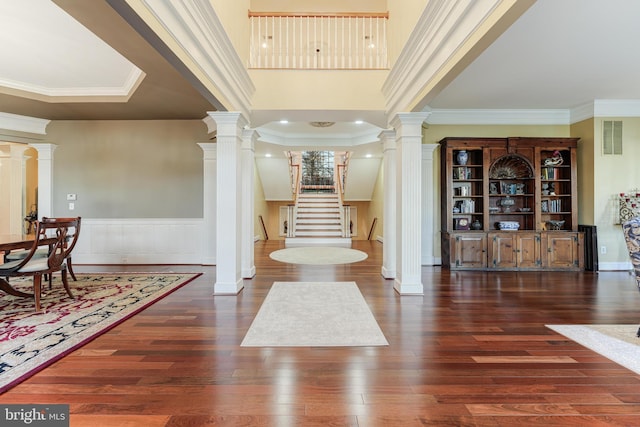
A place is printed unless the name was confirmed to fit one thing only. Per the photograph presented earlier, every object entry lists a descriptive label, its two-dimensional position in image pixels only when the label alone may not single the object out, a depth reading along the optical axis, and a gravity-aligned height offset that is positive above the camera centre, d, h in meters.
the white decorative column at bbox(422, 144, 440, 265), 5.68 +0.11
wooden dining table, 2.90 -0.28
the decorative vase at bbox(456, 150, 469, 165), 5.42 +1.12
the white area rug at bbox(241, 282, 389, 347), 2.47 -1.05
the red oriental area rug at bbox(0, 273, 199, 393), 2.15 -1.01
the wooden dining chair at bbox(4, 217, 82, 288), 3.33 -0.45
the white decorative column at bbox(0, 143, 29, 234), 6.02 +0.65
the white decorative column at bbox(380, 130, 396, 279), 4.65 +0.21
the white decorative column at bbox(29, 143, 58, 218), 5.49 +0.78
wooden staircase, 8.66 -0.18
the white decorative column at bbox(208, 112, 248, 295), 3.88 +0.20
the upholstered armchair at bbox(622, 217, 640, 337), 2.49 -0.22
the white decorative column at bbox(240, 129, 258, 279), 4.64 +0.26
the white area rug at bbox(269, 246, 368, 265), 6.03 -0.90
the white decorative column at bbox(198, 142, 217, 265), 5.54 +0.20
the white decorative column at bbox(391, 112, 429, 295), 3.88 +0.17
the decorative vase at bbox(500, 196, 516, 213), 5.42 +0.25
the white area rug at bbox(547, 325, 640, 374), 2.20 -1.08
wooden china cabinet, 5.21 +0.23
